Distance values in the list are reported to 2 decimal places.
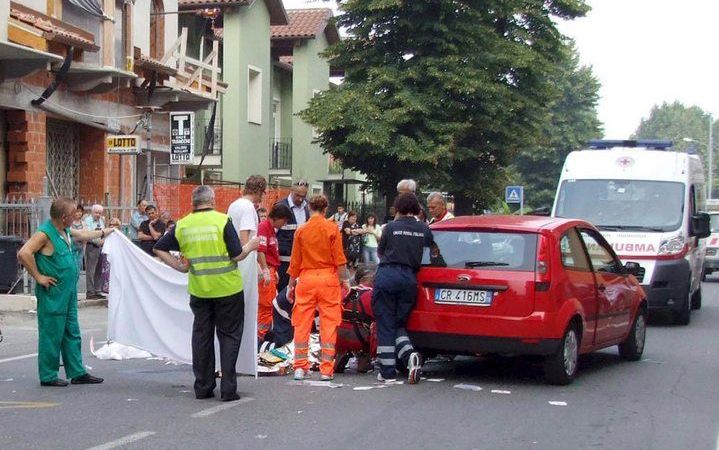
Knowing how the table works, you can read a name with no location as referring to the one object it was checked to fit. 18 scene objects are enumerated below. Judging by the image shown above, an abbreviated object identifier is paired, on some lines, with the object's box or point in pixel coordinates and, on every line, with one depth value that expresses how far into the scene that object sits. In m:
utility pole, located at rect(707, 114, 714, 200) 71.21
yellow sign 21.62
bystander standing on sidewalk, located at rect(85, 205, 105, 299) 19.72
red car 10.12
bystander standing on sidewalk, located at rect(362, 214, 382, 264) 26.28
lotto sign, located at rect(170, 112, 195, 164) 23.14
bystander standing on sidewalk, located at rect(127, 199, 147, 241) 21.01
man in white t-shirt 11.15
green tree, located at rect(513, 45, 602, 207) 59.88
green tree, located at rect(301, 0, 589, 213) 29.61
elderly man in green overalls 9.88
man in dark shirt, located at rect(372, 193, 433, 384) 10.39
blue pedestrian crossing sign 35.12
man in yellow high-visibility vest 9.38
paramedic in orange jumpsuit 10.40
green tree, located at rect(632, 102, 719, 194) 149.38
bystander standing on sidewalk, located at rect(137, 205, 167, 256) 19.86
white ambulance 16.55
